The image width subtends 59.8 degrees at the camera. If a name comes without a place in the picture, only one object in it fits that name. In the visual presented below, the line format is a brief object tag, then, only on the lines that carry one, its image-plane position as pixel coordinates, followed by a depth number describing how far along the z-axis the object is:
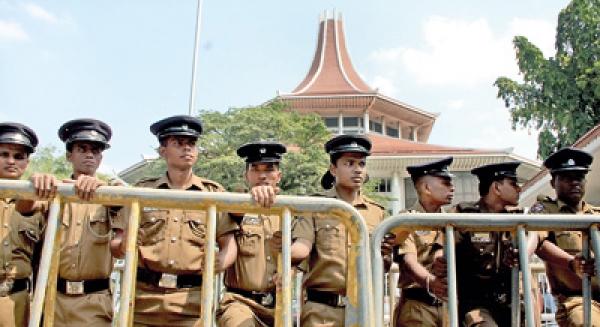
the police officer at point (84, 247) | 2.69
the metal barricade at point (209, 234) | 1.96
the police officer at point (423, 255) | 2.93
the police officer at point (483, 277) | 2.85
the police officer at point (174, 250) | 2.61
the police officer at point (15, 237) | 2.70
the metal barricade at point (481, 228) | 2.19
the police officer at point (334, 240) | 2.69
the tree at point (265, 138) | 11.87
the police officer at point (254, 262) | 2.78
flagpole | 12.84
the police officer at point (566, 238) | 2.84
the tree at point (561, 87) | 12.60
